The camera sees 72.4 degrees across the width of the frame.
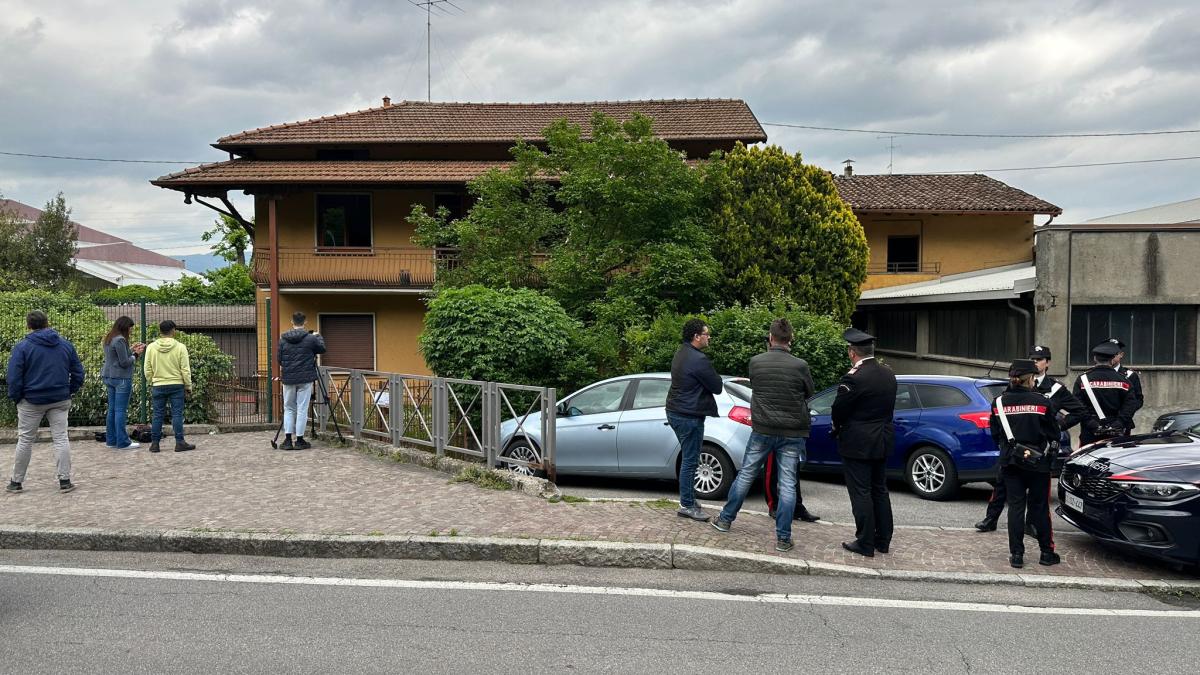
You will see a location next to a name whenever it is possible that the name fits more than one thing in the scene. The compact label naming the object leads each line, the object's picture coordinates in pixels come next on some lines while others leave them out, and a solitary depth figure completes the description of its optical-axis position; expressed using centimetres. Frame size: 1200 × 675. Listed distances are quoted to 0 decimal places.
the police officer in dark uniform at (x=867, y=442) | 613
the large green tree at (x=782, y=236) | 1530
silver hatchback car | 859
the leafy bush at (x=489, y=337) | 1078
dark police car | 577
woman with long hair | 1004
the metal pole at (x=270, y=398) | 1210
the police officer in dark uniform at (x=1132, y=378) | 843
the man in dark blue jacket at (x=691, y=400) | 686
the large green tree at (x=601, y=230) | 1400
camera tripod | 1070
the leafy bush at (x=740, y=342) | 1245
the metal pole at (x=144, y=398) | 1152
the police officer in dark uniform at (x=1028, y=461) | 612
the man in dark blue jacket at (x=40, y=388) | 771
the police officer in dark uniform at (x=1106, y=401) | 830
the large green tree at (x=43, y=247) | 3631
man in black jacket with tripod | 1016
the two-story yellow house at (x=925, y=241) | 2072
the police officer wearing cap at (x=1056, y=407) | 708
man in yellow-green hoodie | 995
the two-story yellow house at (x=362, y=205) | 1964
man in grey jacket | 627
